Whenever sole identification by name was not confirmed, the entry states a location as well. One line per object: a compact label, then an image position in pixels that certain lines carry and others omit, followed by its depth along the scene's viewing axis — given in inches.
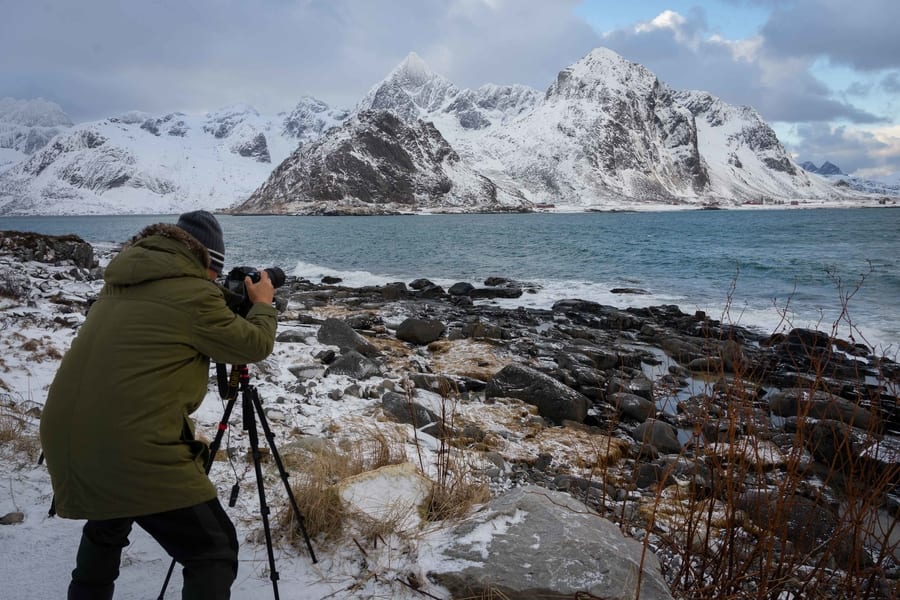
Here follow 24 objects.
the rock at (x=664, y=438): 272.7
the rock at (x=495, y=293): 841.5
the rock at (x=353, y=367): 336.8
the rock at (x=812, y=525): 163.2
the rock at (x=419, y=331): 502.0
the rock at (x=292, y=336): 410.9
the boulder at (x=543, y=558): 109.3
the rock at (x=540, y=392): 316.5
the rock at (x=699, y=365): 420.5
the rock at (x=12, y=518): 132.6
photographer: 78.1
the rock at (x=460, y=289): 856.3
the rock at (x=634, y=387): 368.5
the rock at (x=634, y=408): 331.0
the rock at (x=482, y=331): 520.7
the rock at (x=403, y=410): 265.1
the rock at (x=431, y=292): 834.2
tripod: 111.3
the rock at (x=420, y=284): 900.6
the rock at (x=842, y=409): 308.8
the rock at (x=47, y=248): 631.2
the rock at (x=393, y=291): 816.9
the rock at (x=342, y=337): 410.0
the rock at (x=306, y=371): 322.0
